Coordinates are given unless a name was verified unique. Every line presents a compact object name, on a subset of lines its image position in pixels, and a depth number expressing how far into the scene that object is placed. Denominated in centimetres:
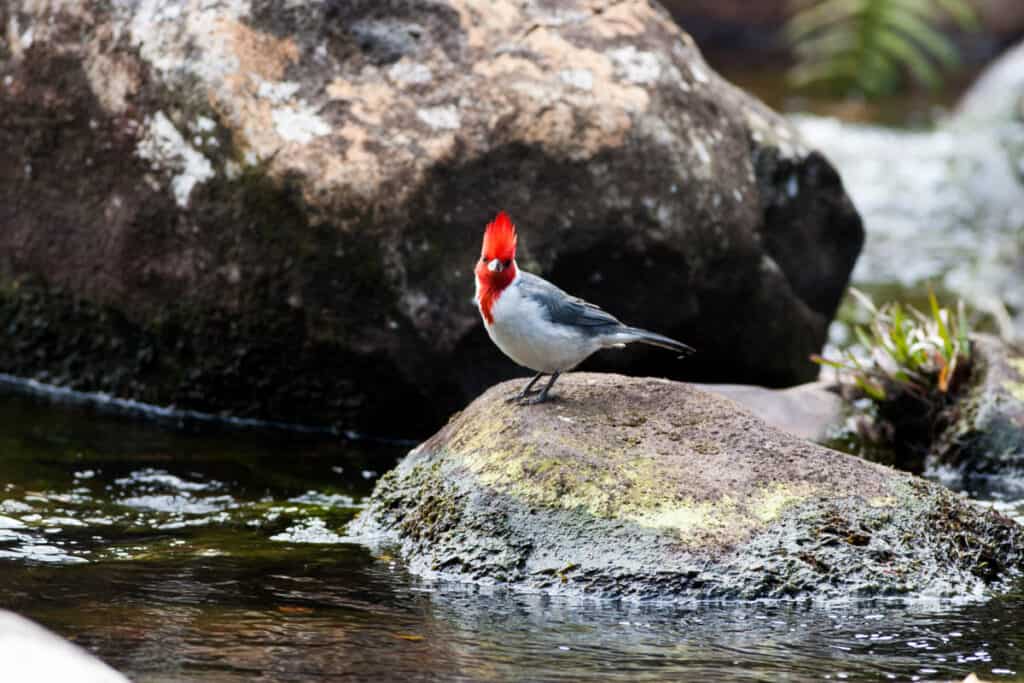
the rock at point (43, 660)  637
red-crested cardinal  1030
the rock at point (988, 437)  1353
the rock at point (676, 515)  931
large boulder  1345
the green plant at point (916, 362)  1427
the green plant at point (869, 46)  3428
